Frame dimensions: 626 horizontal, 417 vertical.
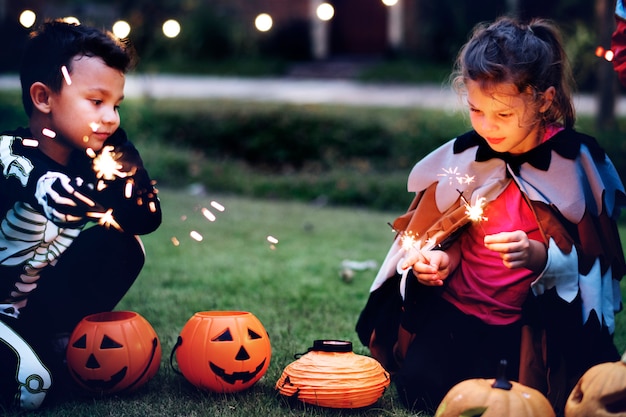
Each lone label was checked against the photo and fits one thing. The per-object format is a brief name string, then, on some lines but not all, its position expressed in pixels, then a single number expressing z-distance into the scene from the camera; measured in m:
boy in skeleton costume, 2.84
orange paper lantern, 2.83
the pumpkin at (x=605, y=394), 2.33
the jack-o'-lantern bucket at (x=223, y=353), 3.02
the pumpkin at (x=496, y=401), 2.39
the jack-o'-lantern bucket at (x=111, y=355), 2.97
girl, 2.78
